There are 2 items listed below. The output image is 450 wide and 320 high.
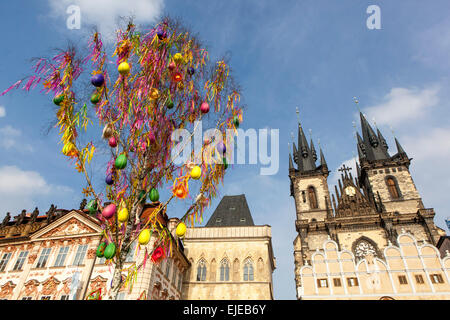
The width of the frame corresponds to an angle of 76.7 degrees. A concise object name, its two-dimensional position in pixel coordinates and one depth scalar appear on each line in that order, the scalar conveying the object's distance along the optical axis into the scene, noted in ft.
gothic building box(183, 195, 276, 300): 78.59
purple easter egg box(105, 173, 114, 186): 19.54
